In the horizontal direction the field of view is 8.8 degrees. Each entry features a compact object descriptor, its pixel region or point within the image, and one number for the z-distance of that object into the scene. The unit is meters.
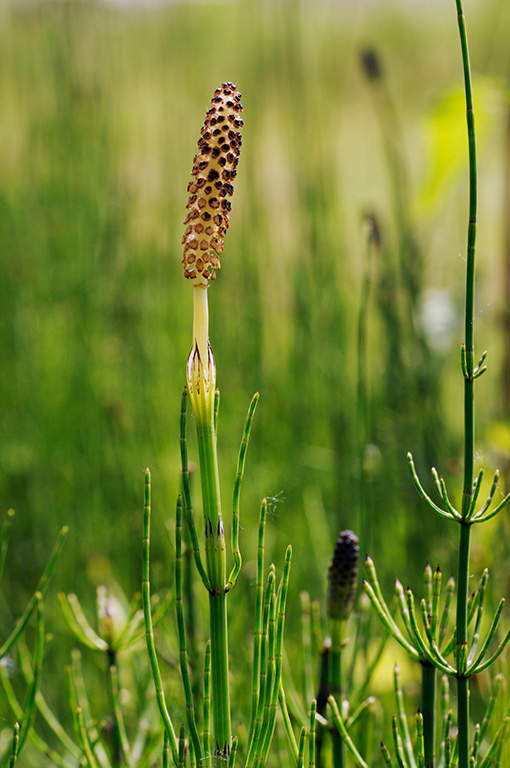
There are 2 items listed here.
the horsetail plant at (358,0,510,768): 0.50
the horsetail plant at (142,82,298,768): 0.49
